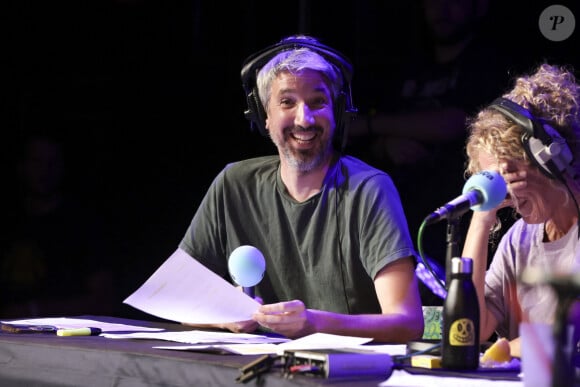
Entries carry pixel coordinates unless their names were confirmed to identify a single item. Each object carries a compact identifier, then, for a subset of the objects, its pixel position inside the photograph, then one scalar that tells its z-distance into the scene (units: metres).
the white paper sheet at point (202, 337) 6.02
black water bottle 5.55
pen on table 6.16
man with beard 6.72
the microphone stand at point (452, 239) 5.66
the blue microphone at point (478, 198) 5.64
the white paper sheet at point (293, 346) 5.75
